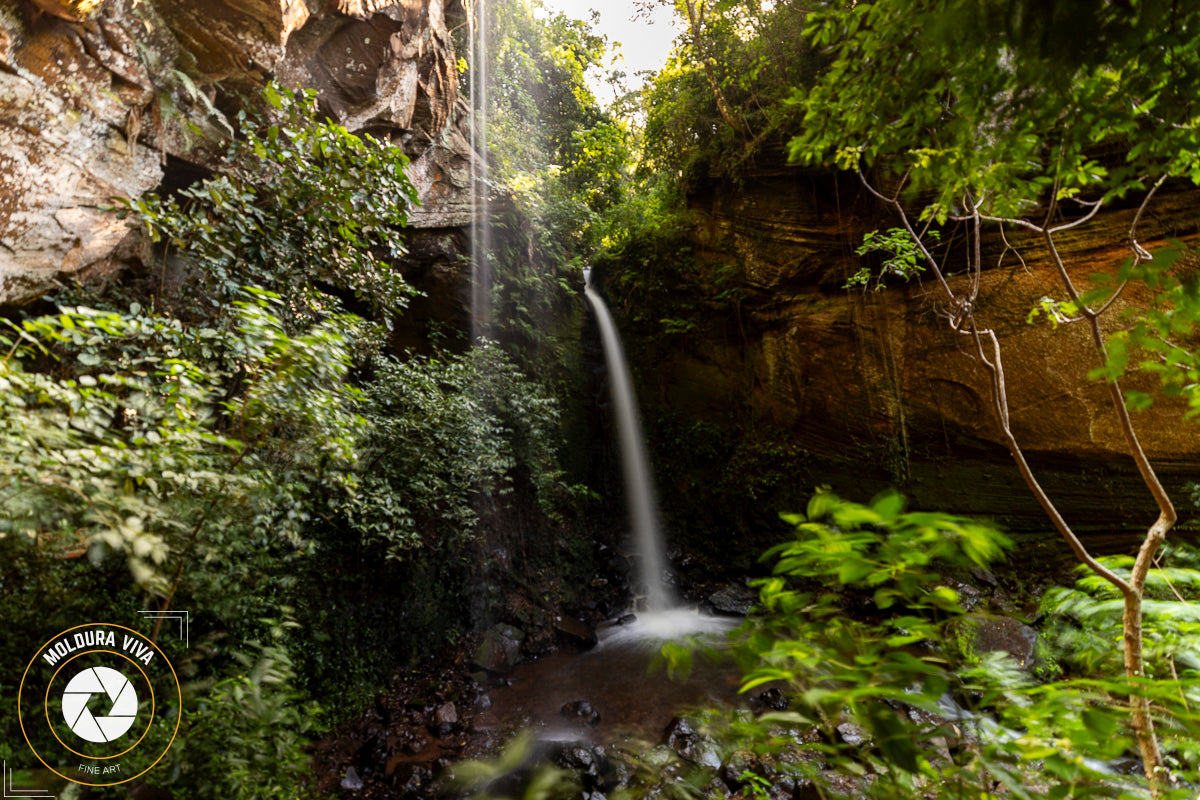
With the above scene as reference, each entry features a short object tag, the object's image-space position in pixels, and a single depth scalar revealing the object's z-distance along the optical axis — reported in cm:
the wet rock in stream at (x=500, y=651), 650
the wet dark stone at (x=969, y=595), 671
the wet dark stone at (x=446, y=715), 528
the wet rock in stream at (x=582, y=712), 542
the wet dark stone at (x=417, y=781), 429
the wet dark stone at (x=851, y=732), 449
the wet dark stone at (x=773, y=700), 552
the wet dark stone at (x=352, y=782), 432
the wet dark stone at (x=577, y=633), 732
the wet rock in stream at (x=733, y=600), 820
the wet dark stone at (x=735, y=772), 416
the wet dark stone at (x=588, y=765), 425
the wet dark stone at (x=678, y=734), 483
